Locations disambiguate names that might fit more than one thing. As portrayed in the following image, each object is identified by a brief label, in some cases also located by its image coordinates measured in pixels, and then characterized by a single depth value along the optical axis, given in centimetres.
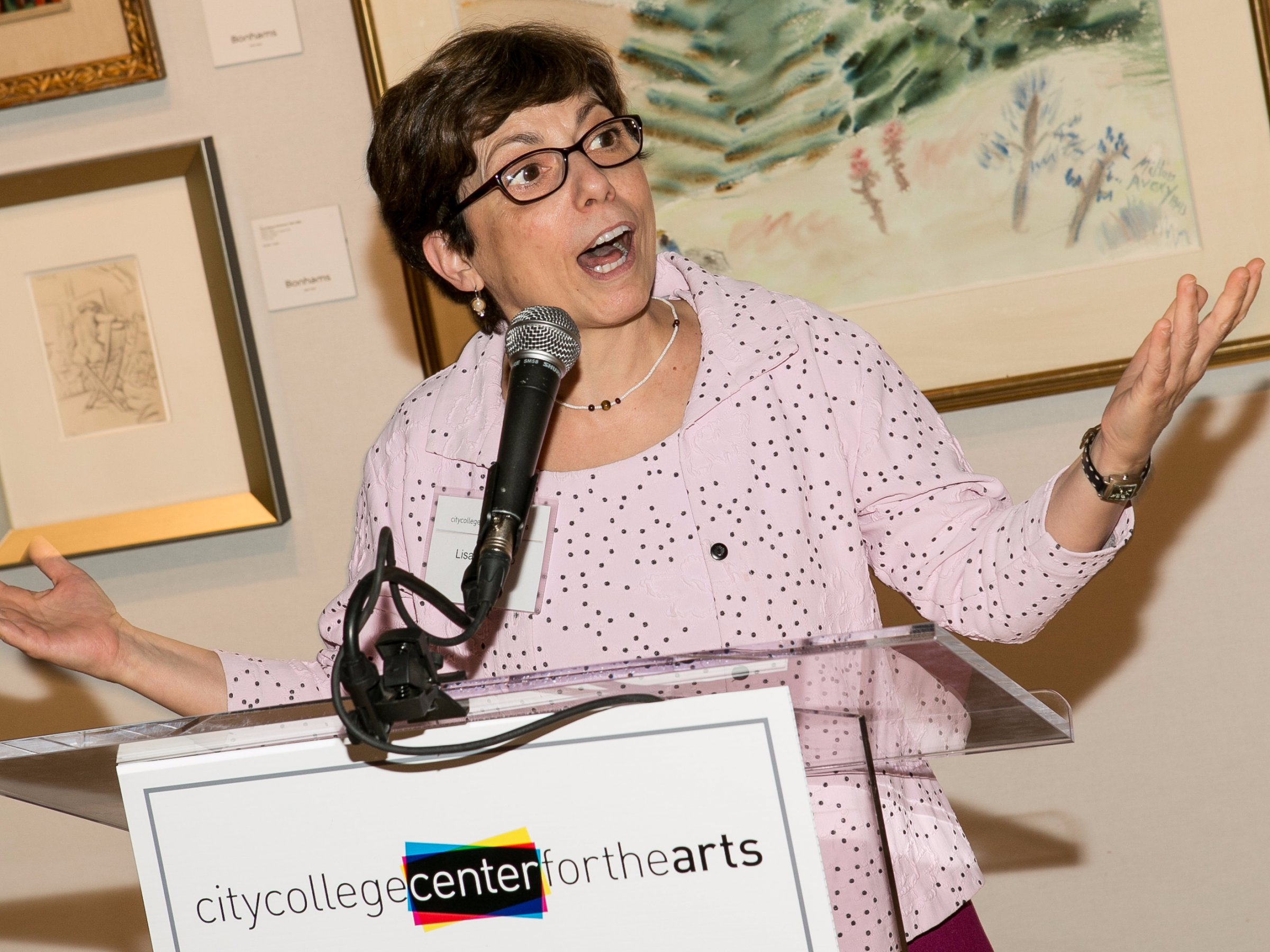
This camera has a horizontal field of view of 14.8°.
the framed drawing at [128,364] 432
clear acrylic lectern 332
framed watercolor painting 417
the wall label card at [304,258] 433
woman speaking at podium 365
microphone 336
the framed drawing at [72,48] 430
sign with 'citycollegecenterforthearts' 332
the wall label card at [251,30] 430
